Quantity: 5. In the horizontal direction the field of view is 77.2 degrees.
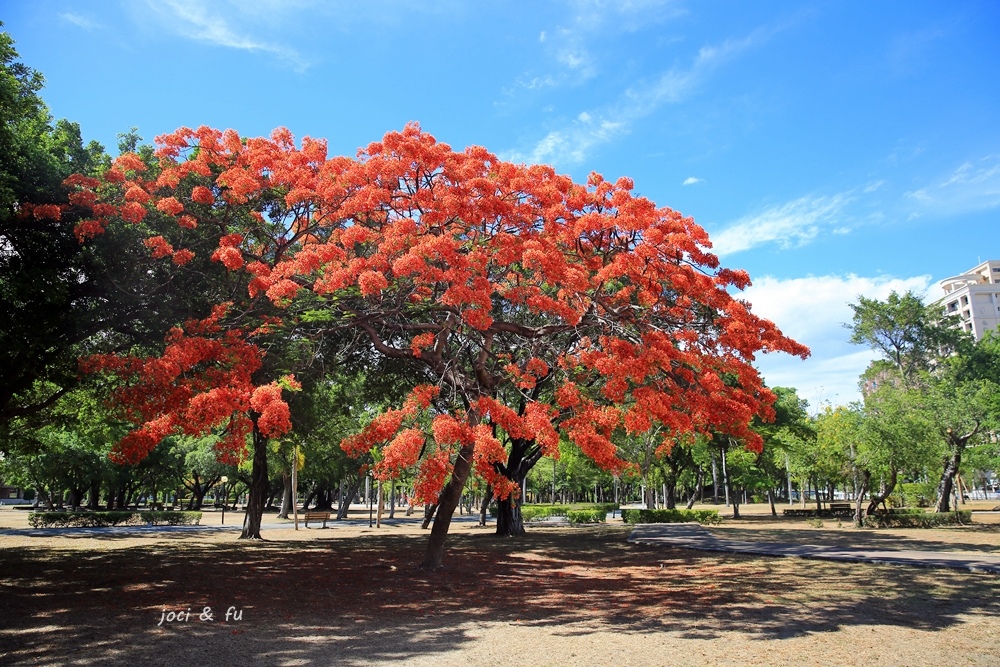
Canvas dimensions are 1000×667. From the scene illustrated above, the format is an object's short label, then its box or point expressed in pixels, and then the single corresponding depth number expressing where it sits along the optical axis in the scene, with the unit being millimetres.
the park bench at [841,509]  37319
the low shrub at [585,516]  33312
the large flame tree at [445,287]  10430
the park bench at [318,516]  31400
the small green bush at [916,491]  30573
